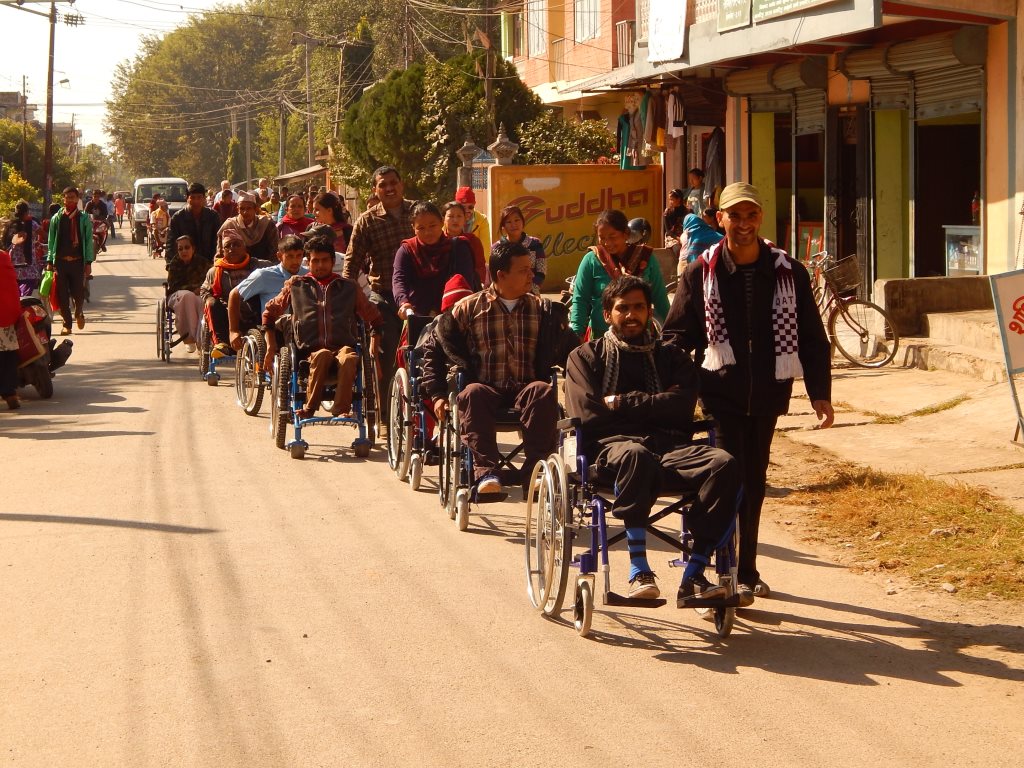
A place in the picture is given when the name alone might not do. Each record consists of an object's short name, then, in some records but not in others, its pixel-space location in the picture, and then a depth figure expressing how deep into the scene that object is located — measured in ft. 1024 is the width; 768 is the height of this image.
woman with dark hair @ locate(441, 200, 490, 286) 37.29
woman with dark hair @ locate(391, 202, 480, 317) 33.63
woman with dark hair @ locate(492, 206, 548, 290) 40.47
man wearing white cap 20.48
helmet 35.77
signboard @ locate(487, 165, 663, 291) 78.59
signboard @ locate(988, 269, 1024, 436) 28.96
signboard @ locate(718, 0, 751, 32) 57.52
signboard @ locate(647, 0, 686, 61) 64.23
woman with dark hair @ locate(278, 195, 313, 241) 51.65
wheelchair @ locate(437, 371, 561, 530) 25.86
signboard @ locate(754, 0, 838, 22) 51.32
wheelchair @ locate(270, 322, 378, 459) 35.04
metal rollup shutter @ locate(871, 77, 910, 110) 55.26
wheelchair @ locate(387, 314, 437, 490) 30.37
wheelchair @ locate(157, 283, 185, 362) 55.34
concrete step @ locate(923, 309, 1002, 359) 42.55
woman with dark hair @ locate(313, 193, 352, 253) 45.39
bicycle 46.09
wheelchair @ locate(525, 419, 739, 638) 19.35
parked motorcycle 45.01
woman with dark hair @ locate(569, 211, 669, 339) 30.63
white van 190.08
